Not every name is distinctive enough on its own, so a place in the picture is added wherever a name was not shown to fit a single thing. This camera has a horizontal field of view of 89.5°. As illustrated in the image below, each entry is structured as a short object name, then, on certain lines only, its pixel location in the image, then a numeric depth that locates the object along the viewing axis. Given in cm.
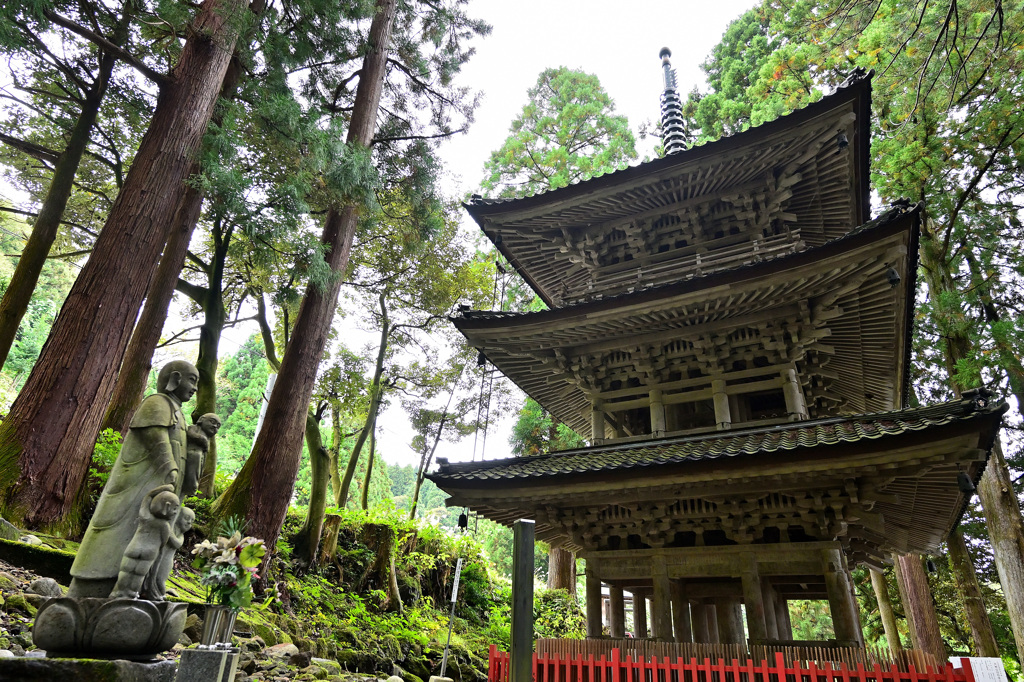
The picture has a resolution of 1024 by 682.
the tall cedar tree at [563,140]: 1867
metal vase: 359
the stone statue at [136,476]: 348
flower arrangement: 367
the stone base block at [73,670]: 287
